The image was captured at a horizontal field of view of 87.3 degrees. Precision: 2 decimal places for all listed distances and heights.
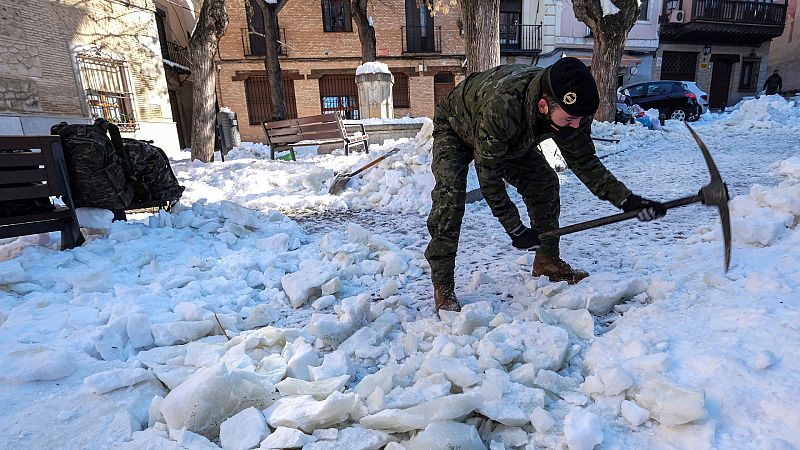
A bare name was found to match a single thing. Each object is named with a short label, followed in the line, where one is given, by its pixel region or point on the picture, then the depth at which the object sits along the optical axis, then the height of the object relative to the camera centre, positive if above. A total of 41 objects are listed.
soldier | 1.88 -0.25
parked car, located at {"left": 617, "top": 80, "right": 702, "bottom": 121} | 13.84 -0.08
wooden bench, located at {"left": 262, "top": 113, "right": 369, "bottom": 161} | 8.76 -0.40
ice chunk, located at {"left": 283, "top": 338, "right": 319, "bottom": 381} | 1.80 -1.06
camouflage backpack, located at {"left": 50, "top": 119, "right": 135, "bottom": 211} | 3.27 -0.33
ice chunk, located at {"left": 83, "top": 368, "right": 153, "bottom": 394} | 1.67 -1.00
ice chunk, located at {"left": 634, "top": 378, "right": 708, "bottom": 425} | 1.30 -0.95
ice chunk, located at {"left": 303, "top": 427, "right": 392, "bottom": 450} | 1.38 -1.06
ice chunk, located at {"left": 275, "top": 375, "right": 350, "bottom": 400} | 1.65 -1.05
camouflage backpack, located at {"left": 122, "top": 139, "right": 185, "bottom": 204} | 3.84 -0.47
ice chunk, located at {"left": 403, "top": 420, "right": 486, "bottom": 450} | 1.35 -1.03
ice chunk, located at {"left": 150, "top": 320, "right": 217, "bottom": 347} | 2.10 -1.04
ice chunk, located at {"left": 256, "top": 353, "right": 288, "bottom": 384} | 1.76 -1.06
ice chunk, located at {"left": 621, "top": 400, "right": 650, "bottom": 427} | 1.38 -1.01
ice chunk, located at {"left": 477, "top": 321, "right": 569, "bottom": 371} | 1.72 -1.00
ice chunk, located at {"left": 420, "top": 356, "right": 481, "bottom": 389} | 1.61 -1.01
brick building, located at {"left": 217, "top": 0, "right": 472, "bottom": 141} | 17.75 +2.25
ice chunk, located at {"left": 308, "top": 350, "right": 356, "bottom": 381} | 1.78 -1.06
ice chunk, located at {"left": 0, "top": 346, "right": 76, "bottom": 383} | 1.72 -0.96
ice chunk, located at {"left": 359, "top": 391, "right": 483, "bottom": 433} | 1.42 -1.01
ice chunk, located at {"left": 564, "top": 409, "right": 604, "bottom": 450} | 1.31 -1.01
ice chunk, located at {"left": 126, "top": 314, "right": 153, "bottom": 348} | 2.07 -1.01
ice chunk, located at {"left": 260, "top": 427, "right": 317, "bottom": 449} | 1.38 -1.04
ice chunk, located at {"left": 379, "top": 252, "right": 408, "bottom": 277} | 2.96 -1.07
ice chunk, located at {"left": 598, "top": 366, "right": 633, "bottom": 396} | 1.48 -0.97
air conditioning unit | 20.02 +3.71
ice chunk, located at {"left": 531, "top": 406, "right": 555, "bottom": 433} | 1.42 -1.04
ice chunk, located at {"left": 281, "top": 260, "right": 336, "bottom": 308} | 2.58 -1.03
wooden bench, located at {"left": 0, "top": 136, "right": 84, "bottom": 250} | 2.96 -0.39
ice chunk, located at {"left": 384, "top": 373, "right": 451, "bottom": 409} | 1.54 -1.03
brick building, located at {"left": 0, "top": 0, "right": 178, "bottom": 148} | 8.22 +1.23
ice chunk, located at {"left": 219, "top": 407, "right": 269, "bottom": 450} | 1.40 -1.04
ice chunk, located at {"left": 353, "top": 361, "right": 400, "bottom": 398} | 1.64 -1.04
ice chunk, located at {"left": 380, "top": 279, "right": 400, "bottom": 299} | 2.61 -1.08
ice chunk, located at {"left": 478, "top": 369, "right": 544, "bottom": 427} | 1.45 -1.03
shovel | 5.78 -0.91
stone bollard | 10.10 +0.38
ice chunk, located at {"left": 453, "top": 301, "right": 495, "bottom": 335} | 2.02 -1.01
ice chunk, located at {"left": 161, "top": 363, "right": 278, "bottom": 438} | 1.48 -0.99
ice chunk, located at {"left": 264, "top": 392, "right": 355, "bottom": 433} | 1.46 -1.02
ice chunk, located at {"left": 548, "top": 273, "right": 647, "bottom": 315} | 2.14 -0.98
